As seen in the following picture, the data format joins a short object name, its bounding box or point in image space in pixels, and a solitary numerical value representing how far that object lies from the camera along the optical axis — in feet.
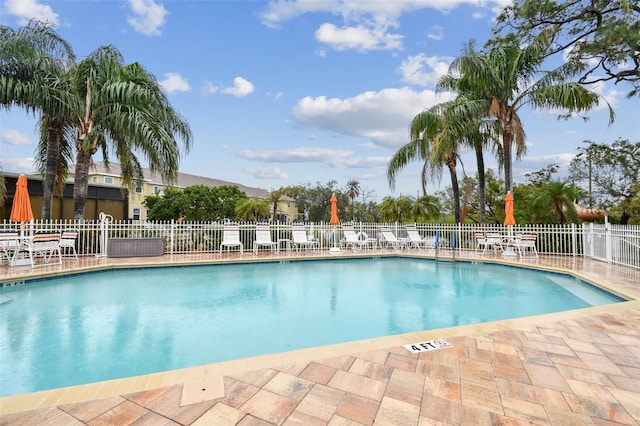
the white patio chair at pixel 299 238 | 41.03
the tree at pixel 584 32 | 38.36
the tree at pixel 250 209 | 87.35
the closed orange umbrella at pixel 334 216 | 44.42
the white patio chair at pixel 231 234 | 38.93
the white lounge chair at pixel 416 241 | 43.65
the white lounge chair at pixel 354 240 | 43.91
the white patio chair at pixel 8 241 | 26.25
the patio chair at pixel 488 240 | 39.37
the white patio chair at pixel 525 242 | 35.99
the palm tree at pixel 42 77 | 32.48
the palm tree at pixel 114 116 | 35.14
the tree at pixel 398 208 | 74.49
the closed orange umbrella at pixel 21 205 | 27.84
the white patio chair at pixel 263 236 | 39.32
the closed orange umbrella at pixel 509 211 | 38.32
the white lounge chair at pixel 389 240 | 45.42
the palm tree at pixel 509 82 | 40.63
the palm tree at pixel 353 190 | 140.67
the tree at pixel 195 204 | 88.62
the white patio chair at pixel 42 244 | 27.27
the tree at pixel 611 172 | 59.36
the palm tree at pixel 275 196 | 105.81
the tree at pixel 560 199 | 45.52
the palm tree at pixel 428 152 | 45.72
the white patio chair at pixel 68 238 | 30.22
